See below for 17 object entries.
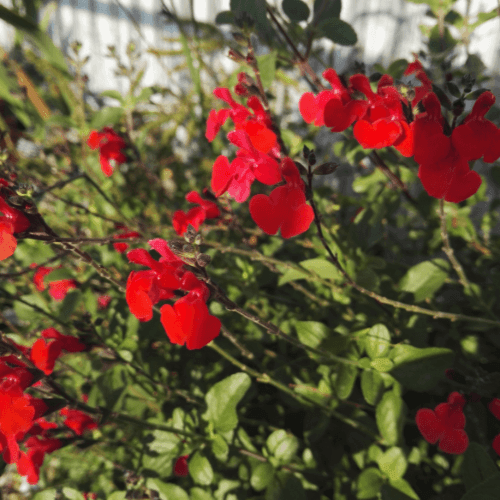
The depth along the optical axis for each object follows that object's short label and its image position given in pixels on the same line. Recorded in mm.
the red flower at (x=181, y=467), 251
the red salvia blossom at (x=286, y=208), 186
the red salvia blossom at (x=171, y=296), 179
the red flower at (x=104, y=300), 342
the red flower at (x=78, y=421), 248
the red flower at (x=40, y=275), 298
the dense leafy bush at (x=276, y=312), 189
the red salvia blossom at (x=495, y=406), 209
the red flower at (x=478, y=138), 182
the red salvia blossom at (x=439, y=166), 183
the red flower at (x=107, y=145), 301
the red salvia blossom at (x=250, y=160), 200
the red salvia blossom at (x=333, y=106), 196
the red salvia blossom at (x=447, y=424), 212
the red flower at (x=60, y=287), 305
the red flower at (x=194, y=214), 239
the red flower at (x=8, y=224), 182
